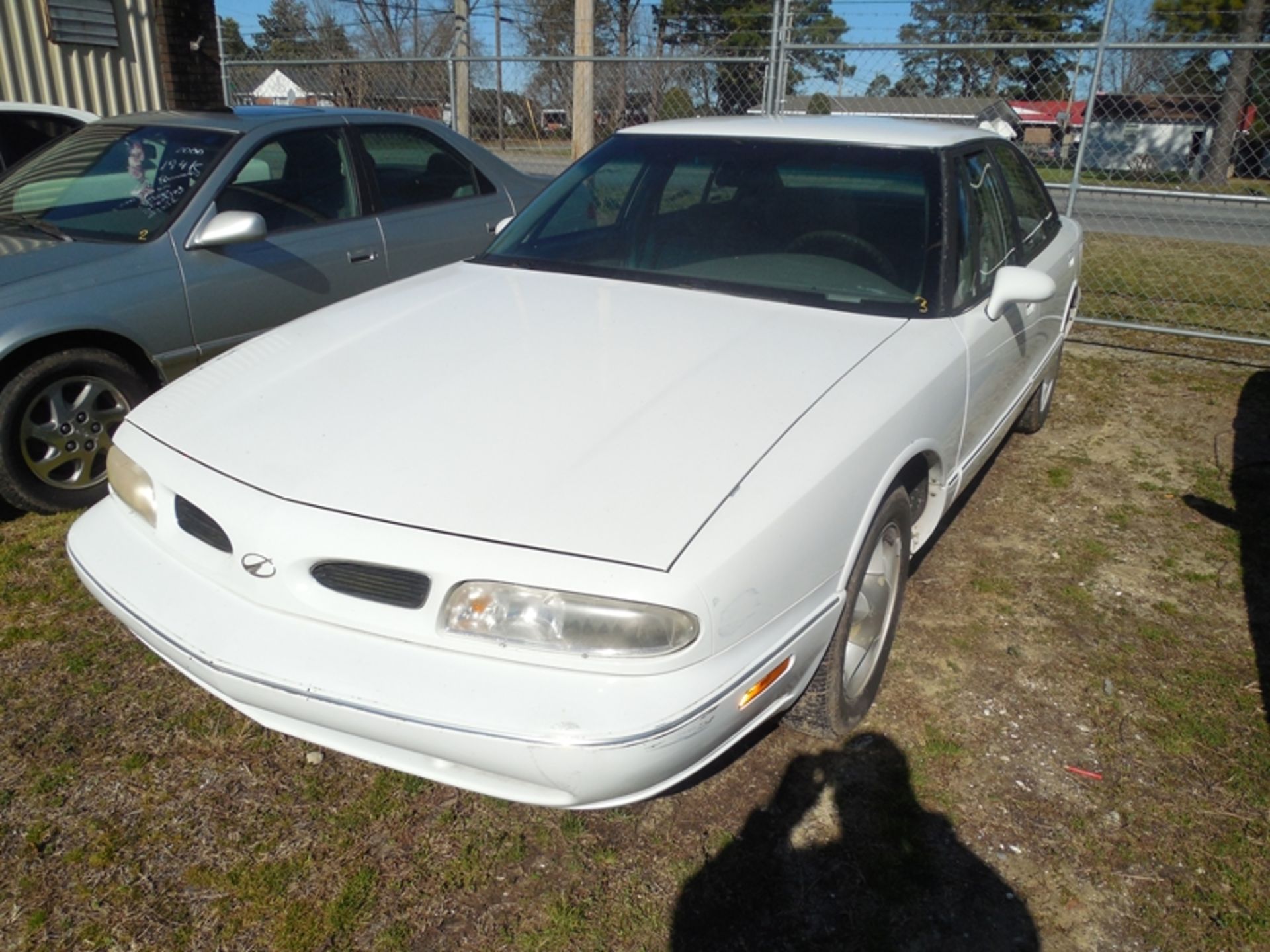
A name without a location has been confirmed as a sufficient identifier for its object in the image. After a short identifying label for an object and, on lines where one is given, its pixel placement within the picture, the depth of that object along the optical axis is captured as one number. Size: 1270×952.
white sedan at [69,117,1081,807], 1.89
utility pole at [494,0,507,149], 11.27
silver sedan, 3.79
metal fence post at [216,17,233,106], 9.86
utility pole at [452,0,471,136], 11.30
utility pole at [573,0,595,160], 10.76
